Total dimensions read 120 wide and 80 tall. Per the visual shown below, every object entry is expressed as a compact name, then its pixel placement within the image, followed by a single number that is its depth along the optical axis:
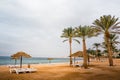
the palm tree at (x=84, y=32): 15.39
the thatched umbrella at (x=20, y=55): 11.68
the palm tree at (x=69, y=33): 22.16
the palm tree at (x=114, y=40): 28.48
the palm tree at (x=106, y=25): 16.69
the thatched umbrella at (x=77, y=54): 16.27
